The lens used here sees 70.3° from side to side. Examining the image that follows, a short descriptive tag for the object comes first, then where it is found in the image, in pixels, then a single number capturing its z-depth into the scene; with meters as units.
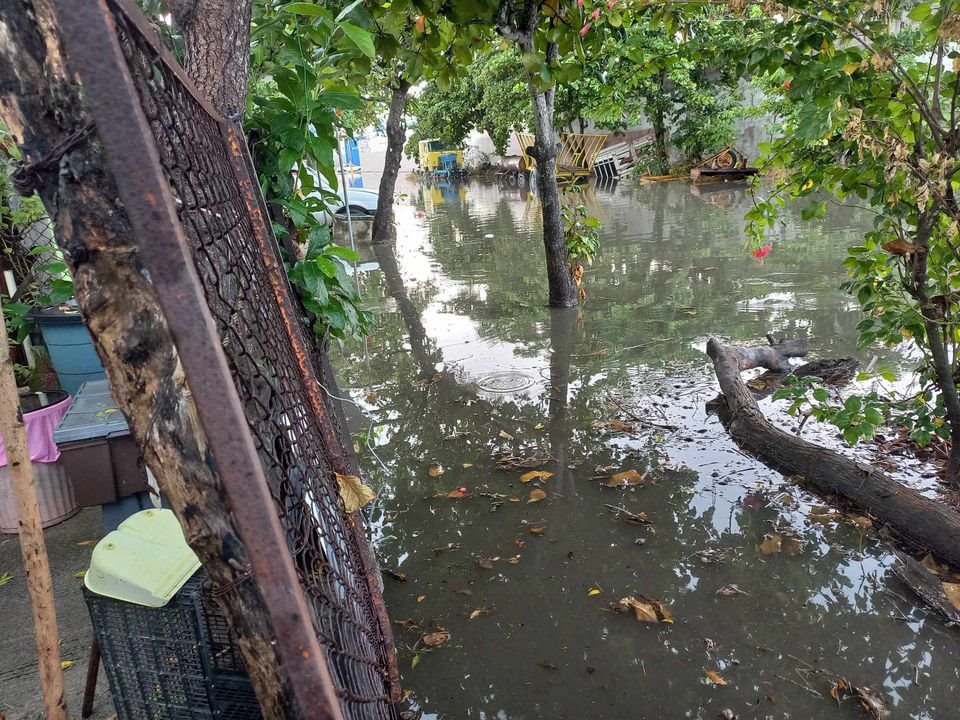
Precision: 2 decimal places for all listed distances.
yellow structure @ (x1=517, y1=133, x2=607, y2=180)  24.98
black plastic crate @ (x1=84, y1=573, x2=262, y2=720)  2.03
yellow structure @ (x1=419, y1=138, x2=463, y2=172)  36.16
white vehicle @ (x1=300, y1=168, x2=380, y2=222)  14.83
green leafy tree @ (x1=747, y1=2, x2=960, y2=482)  2.98
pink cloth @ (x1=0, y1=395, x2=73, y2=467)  3.58
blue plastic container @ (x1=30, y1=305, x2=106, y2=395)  4.23
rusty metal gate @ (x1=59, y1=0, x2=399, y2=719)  0.81
